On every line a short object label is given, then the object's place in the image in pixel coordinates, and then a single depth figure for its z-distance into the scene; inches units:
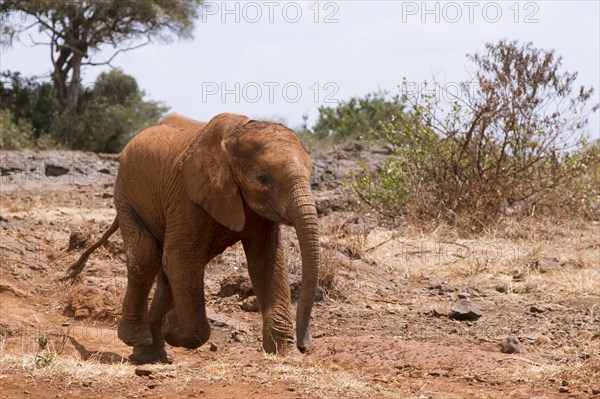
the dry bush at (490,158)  908.7
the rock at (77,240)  761.0
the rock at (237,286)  651.6
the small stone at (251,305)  634.4
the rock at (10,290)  673.2
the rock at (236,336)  574.0
